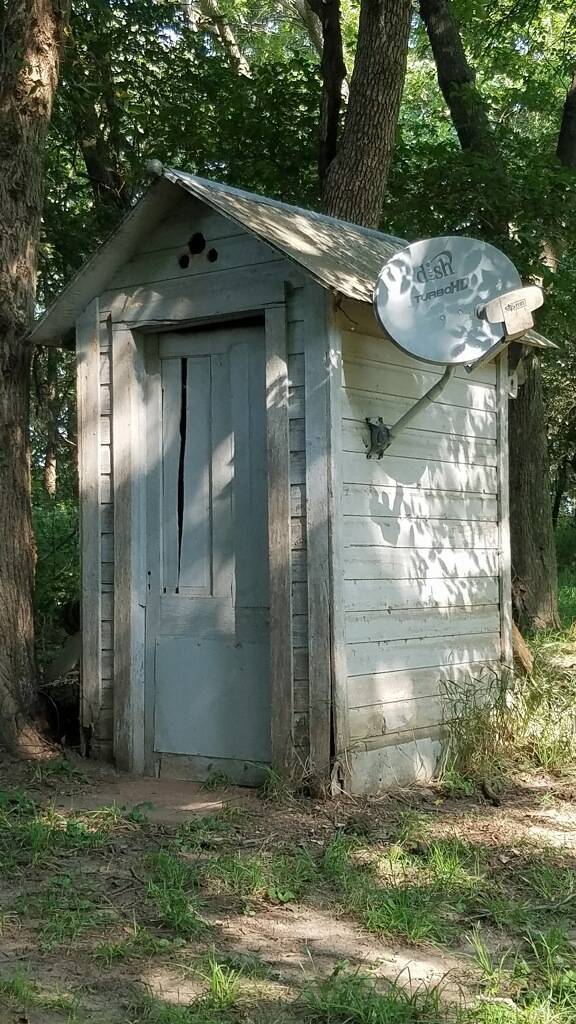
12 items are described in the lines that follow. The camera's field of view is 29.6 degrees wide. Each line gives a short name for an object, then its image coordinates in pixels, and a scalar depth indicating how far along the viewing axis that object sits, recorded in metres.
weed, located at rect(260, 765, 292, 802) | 5.97
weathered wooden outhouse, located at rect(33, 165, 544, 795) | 6.10
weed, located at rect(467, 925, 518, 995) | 3.67
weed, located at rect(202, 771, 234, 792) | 6.42
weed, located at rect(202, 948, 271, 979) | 3.81
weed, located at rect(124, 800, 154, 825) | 5.63
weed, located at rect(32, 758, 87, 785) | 6.43
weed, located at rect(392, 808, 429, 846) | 5.33
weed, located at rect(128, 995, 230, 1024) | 3.40
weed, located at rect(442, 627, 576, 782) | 6.60
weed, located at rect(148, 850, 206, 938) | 4.21
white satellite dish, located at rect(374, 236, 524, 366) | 5.88
